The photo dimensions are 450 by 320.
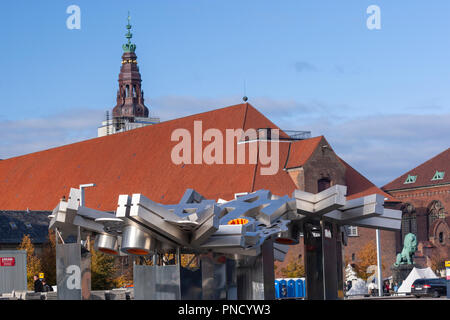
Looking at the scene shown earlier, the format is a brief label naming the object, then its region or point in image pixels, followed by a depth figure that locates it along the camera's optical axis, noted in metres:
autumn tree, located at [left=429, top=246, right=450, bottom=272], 90.04
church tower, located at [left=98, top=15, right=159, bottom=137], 136.25
